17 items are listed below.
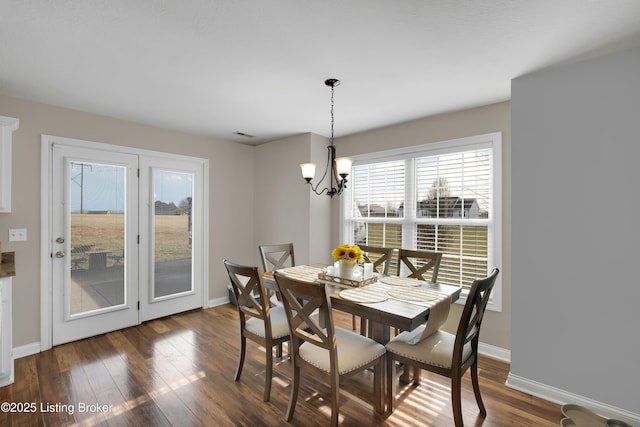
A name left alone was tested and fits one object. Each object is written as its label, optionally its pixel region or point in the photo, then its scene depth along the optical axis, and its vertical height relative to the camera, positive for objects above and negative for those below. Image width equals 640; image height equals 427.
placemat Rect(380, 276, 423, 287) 2.55 -0.60
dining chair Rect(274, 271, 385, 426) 1.81 -0.92
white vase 2.55 -0.48
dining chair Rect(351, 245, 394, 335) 3.19 -0.44
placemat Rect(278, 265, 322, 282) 2.75 -0.58
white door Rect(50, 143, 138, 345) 3.19 -0.32
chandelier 2.55 +0.42
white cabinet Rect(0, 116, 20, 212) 2.54 +0.48
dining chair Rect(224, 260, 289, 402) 2.23 -0.89
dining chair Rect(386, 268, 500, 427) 1.83 -0.92
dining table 1.87 -0.61
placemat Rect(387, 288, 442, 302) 2.13 -0.61
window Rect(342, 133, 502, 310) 3.07 +0.12
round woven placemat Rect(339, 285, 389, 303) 2.11 -0.60
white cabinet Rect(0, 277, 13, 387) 2.38 -0.98
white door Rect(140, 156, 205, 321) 3.83 -0.31
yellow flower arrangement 2.52 -0.34
